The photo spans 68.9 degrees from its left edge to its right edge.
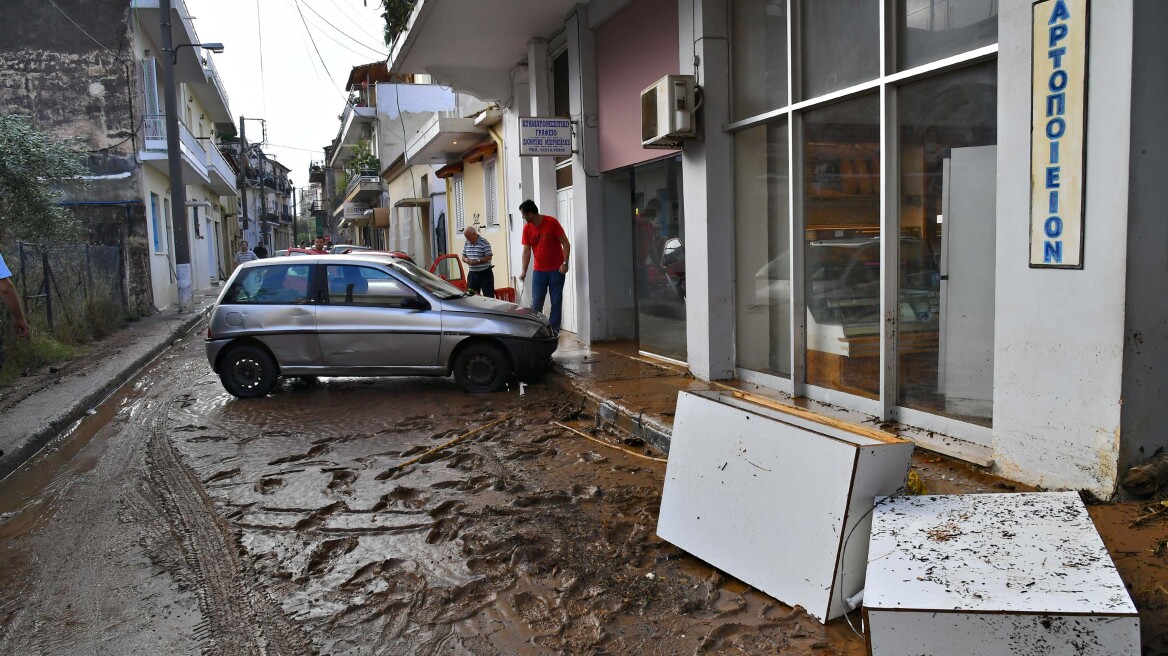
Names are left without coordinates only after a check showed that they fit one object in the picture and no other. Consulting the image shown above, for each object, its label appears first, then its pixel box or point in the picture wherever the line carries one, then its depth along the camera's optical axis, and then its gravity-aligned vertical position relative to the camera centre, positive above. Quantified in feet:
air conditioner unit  26.27 +4.50
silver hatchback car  29.76 -2.37
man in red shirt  37.58 +0.15
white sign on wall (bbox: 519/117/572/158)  36.60 +5.19
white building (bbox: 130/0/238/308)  68.59 +11.17
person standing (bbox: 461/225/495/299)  47.29 -0.27
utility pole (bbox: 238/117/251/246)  129.49 +16.03
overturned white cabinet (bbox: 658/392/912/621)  11.39 -3.52
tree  40.98 +4.66
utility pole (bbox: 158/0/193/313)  60.70 +7.34
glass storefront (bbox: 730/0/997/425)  17.76 +1.20
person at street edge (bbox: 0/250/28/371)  21.32 -0.58
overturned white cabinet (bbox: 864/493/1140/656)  8.86 -3.79
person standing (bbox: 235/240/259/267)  78.18 +1.13
